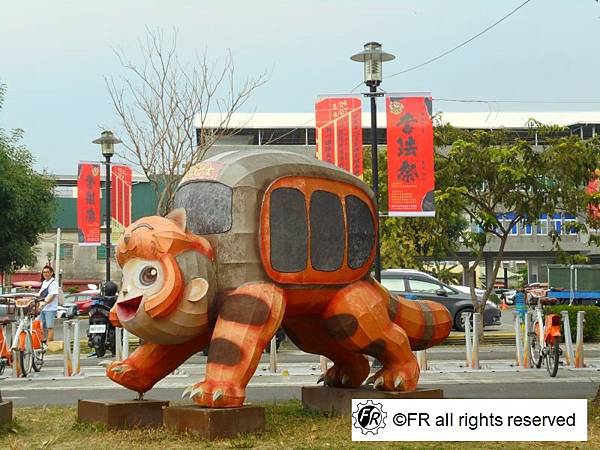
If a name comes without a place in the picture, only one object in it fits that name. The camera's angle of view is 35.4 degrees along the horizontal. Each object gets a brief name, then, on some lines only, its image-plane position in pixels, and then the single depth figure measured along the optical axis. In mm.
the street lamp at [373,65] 16031
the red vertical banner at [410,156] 17094
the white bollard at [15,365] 14617
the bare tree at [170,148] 21906
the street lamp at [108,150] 22031
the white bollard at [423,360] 14940
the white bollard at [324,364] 13998
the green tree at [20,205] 33875
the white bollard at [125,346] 15219
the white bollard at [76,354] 15008
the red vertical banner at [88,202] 25453
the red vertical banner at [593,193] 20992
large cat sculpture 8094
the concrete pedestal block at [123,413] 8625
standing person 16312
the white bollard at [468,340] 15156
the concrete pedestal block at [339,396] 8938
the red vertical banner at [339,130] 17828
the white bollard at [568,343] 14930
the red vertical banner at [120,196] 24219
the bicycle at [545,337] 13961
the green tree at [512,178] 19547
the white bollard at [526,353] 15210
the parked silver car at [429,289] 23078
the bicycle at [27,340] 14539
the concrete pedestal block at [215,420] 7766
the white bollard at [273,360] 14604
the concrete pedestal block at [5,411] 8609
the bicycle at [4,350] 14377
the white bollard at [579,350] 14934
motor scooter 17422
